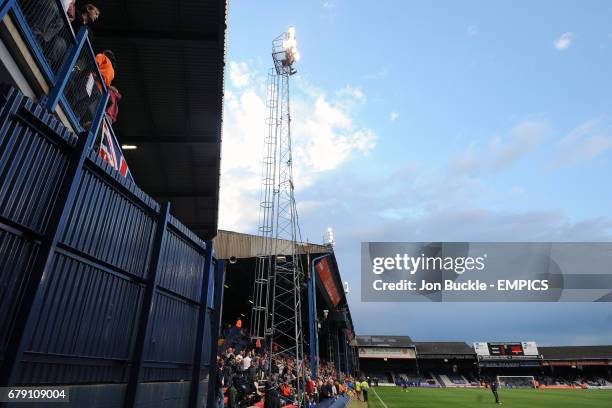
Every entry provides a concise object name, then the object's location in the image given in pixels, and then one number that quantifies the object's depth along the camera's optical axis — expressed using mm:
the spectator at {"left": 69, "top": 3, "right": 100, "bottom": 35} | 6852
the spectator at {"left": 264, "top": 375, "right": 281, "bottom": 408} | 11953
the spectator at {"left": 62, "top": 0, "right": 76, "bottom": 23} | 6257
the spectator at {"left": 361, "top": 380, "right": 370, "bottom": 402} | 27233
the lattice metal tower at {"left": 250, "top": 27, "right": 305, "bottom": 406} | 22766
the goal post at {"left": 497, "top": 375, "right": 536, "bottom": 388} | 63531
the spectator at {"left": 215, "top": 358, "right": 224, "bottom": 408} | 9997
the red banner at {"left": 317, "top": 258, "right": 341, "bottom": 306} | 29905
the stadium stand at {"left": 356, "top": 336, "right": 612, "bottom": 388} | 65188
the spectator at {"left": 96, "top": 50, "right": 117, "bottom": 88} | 8211
